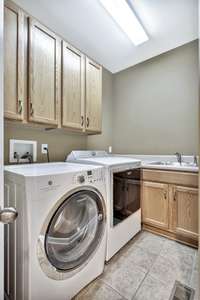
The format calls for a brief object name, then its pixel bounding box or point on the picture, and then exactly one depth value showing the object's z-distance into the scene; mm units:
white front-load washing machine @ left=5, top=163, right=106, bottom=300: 872
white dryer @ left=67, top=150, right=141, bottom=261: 1479
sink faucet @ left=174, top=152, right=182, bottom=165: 2227
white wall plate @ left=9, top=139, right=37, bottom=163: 1565
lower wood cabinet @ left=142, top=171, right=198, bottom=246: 1714
